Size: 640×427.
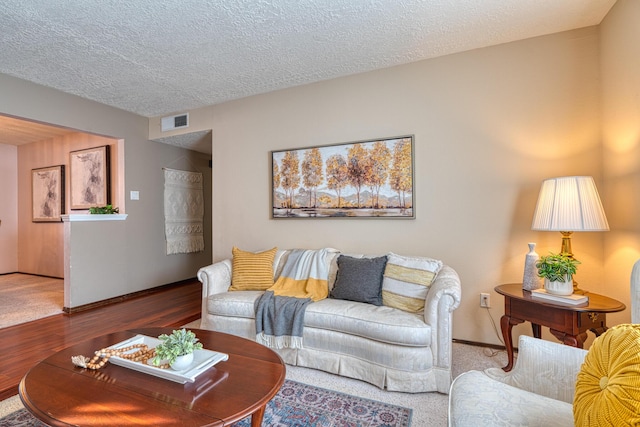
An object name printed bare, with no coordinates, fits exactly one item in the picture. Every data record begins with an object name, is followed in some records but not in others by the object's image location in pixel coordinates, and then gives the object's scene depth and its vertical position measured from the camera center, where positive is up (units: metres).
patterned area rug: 1.72 -1.16
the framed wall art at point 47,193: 5.44 +0.43
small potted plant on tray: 1.40 -0.61
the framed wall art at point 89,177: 4.57 +0.60
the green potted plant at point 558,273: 1.96 -0.41
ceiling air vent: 4.29 +1.30
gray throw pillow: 2.48 -0.55
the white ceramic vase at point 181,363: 1.41 -0.67
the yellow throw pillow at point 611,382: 0.81 -0.50
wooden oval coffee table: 1.12 -0.72
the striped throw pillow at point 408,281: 2.34 -0.54
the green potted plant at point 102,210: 4.09 +0.08
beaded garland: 1.47 -0.69
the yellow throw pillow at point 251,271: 2.94 -0.55
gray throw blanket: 2.37 -0.84
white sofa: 2.01 -0.88
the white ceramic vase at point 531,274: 2.19 -0.46
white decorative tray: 1.36 -0.70
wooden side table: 1.84 -0.65
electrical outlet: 2.71 -0.78
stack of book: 1.88 -0.55
